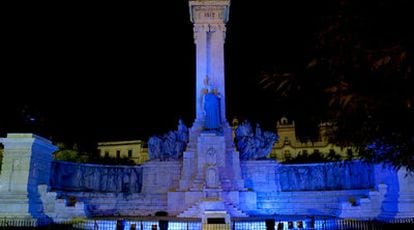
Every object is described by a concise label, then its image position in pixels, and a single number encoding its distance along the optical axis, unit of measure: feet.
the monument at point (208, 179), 62.28
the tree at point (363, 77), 18.16
